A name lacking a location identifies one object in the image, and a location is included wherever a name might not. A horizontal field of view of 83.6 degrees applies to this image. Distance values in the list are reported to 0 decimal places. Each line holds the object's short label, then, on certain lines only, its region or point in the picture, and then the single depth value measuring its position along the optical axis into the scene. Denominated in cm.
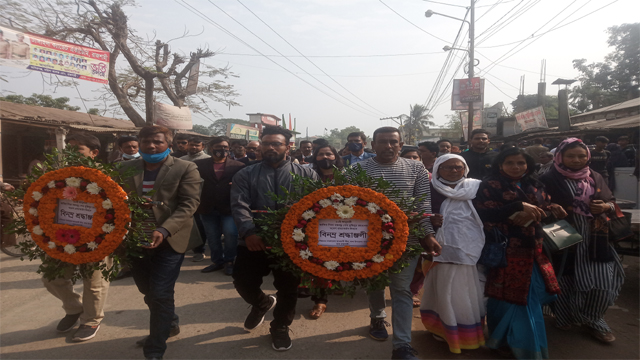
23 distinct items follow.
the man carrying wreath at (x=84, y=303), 327
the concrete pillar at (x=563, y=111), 1710
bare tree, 1242
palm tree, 4931
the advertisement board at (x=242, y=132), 2220
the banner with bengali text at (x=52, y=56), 855
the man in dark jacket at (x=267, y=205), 309
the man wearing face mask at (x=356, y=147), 592
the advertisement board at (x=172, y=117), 1217
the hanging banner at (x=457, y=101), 1748
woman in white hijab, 299
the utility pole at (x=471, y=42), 1624
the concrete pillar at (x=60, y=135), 1109
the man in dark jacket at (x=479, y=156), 511
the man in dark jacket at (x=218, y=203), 516
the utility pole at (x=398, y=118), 4252
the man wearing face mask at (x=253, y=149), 718
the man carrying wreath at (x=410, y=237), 285
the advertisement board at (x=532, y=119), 1794
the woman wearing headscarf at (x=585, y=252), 320
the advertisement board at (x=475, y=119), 2082
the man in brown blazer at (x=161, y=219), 282
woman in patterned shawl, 288
